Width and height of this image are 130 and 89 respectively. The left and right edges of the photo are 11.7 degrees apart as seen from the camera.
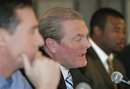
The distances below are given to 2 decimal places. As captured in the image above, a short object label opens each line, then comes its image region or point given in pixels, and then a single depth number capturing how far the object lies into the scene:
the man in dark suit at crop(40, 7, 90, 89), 3.96
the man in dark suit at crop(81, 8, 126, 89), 6.54
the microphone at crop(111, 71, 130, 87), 3.73
